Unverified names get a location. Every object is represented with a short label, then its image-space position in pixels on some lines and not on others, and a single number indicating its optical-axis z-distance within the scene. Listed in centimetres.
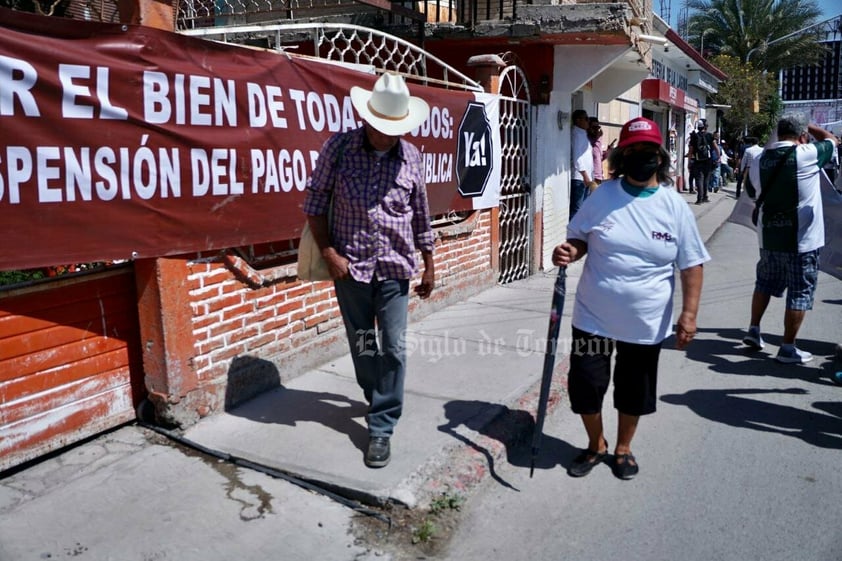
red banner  329
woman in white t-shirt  371
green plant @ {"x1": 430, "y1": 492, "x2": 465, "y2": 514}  370
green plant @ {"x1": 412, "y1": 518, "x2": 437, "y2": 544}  346
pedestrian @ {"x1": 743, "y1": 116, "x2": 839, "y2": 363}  569
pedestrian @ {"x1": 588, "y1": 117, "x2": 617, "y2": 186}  1038
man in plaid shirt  382
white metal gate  867
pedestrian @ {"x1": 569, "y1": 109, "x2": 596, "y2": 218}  1017
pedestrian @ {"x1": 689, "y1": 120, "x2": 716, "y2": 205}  1770
